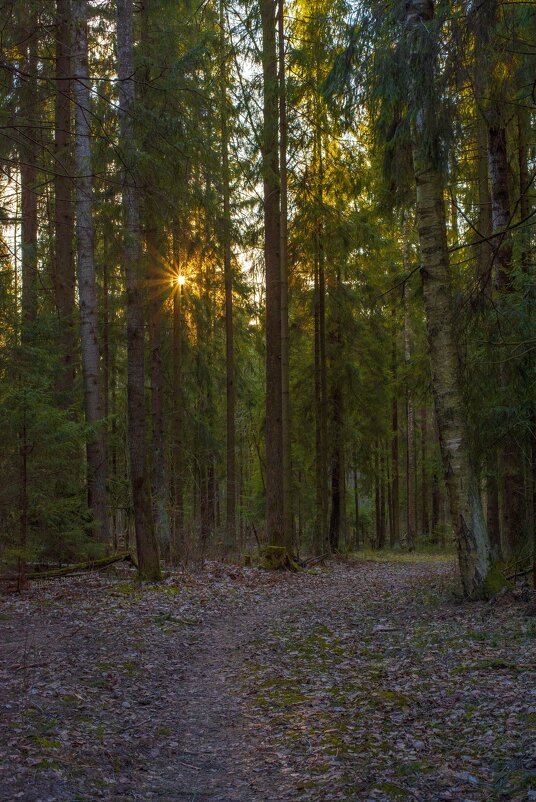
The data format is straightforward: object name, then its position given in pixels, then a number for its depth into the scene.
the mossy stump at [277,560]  14.91
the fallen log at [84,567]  10.92
